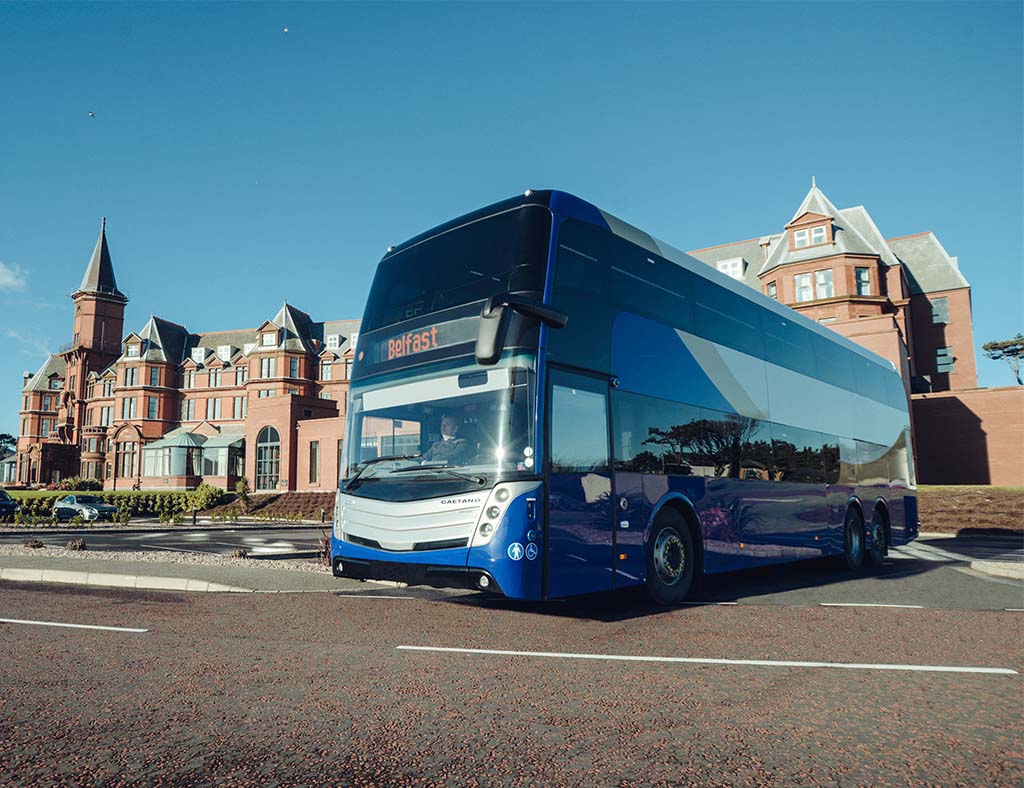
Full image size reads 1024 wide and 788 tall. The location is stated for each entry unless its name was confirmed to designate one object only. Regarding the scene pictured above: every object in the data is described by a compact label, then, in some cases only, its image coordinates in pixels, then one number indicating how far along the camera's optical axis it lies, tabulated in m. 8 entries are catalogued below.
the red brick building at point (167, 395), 60.81
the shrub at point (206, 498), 39.41
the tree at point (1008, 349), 56.31
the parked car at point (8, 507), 31.31
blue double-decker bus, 6.86
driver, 7.12
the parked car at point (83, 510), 32.03
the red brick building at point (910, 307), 37.34
